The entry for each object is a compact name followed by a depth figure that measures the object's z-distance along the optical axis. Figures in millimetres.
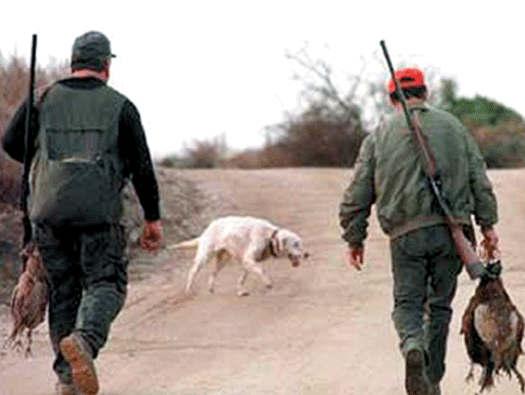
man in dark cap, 15289
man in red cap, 15680
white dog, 28031
